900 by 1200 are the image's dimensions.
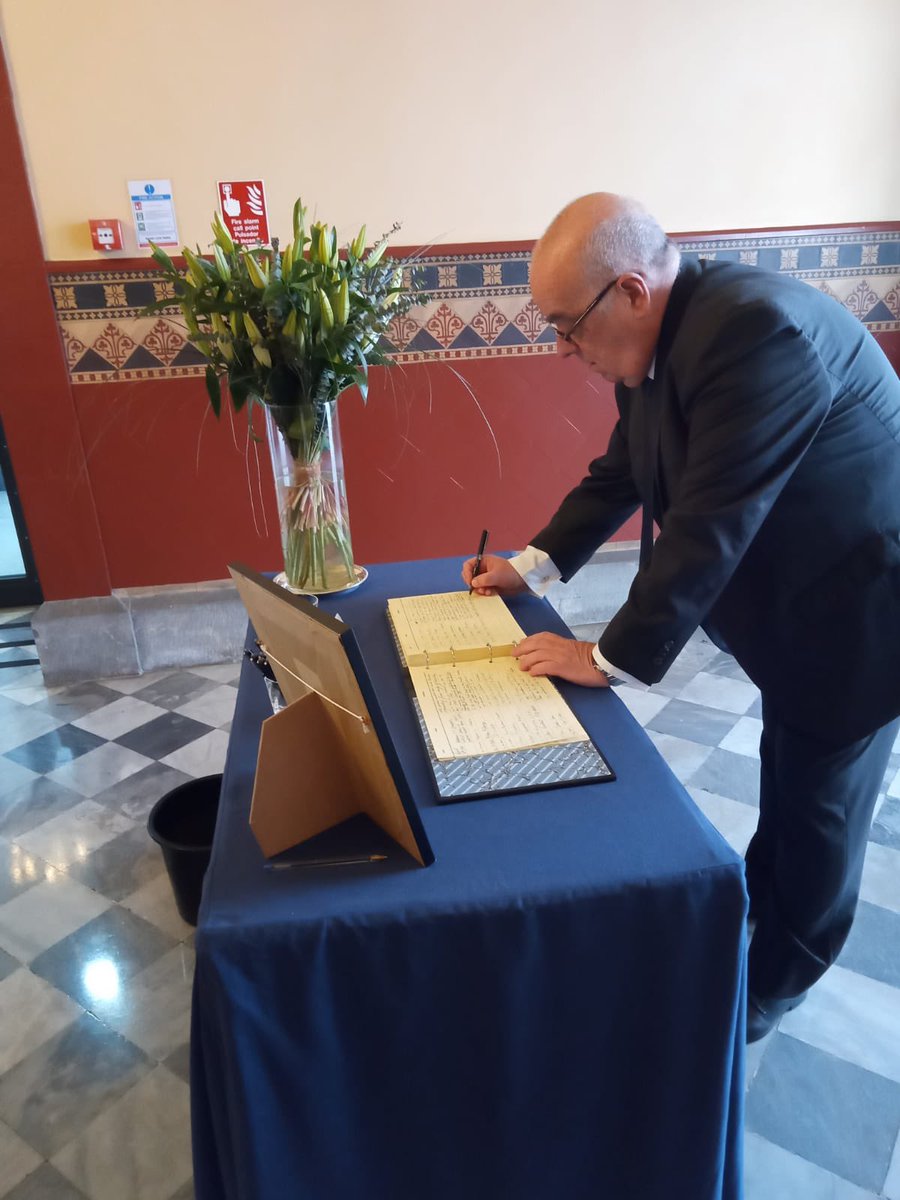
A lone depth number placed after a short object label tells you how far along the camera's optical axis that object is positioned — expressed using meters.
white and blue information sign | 2.69
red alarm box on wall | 2.67
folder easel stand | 0.87
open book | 1.16
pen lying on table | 0.97
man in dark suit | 1.17
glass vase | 1.59
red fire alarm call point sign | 2.73
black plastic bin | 1.79
